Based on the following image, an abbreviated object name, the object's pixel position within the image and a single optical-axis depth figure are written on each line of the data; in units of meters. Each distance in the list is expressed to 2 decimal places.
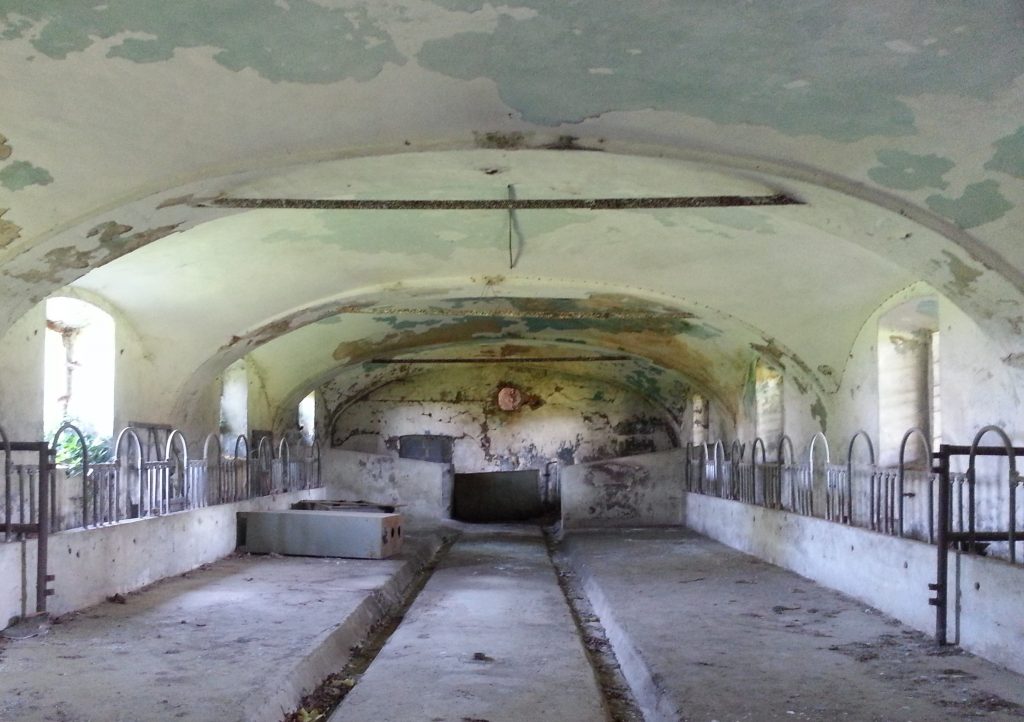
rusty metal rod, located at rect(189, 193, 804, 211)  7.04
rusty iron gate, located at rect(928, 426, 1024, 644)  6.70
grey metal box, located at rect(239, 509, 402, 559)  12.73
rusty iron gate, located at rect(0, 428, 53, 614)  7.39
